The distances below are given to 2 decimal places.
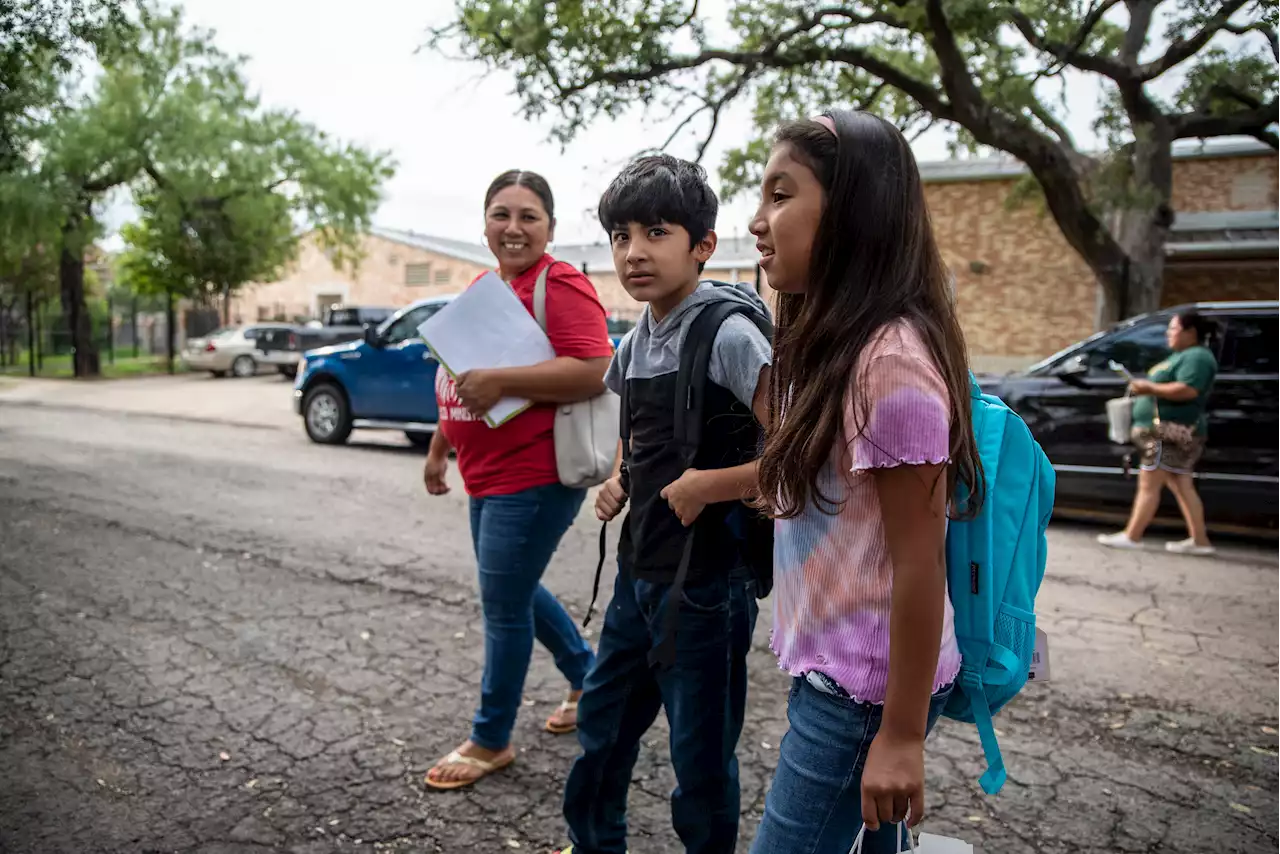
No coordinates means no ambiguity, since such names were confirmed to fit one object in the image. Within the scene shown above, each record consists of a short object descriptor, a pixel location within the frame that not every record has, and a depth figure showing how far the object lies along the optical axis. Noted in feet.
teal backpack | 4.77
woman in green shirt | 22.58
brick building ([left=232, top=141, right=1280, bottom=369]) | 58.54
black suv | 24.02
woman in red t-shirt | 9.39
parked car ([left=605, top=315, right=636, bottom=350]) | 41.42
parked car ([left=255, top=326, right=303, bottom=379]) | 83.87
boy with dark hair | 6.63
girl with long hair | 4.43
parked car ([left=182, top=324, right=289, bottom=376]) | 85.20
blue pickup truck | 36.47
